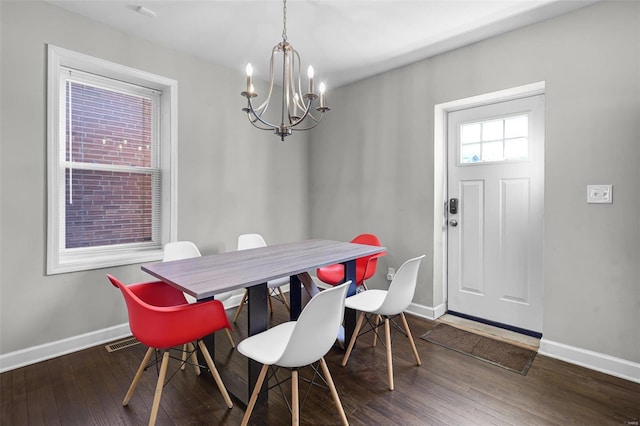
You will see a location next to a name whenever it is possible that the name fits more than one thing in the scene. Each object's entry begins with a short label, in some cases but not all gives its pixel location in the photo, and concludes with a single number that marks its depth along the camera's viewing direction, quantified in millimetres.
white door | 2602
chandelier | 1751
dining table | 1587
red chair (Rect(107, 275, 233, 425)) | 1454
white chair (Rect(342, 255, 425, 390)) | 1869
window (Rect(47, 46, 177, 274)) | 2389
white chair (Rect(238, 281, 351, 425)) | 1306
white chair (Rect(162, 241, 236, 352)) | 2562
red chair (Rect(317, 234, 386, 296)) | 2820
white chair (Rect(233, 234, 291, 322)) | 3142
